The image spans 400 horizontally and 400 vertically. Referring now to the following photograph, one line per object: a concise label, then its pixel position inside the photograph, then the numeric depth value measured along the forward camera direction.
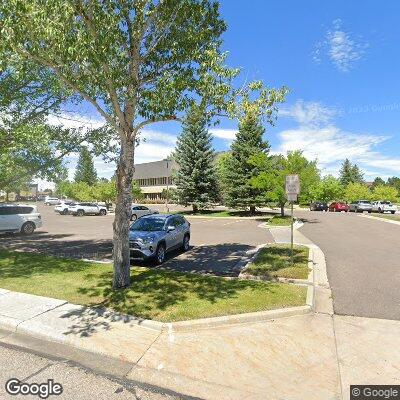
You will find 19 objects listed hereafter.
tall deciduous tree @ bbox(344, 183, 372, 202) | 61.19
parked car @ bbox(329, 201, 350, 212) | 47.41
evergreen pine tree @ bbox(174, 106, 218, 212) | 38.91
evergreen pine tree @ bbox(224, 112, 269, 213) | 35.19
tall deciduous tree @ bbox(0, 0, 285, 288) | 6.59
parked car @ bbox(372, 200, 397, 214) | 42.03
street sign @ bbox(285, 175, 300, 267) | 10.39
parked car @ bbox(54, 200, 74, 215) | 41.19
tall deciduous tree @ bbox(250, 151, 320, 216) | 26.42
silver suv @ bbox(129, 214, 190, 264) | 10.99
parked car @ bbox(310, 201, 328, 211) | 50.16
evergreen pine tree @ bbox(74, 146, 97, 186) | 79.00
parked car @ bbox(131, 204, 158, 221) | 34.46
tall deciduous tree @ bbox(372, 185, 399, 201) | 59.72
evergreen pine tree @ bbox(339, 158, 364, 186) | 75.94
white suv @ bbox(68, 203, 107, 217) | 39.38
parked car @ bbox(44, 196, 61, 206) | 74.71
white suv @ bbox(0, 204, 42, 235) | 19.58
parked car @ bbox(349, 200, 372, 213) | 44.96
